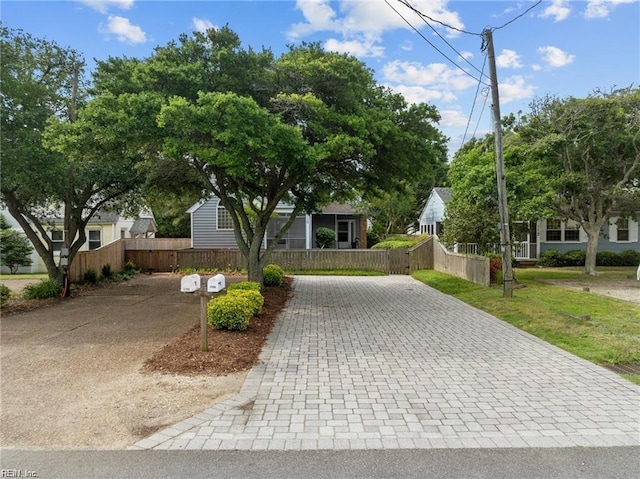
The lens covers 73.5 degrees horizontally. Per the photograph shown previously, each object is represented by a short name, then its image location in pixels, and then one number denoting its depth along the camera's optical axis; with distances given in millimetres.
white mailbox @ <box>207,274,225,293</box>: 6574
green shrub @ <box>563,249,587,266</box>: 21297
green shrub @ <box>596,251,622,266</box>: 21344
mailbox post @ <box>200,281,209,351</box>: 6129
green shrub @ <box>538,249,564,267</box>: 21328
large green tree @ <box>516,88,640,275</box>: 14773
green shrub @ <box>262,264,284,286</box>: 14189
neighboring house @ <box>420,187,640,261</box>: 22078
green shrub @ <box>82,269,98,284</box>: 16250
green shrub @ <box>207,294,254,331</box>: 7215
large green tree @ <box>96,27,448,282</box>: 8461
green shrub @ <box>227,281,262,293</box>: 9219
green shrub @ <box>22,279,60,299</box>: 12430
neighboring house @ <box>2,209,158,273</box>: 22312
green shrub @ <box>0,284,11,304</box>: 11164
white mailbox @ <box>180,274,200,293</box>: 6160
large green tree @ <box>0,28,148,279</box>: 9125
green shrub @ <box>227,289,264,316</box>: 8125
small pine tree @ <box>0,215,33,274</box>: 20922
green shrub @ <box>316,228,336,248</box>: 25672
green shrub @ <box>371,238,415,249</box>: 21288
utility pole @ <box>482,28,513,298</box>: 11133
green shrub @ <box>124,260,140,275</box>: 20197
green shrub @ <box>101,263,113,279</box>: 17806
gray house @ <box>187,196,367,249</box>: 24109
